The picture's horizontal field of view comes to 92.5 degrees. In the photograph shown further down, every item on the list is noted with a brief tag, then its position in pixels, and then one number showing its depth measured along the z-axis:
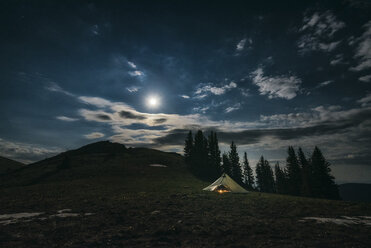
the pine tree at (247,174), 92.56
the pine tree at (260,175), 86.69
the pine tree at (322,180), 43.16
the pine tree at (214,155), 75.82
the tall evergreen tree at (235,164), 84.88
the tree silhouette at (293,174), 56.40
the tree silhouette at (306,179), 46.79
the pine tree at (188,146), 84.24
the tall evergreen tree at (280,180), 67.65
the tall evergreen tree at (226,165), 87.25
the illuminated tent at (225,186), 31.63
